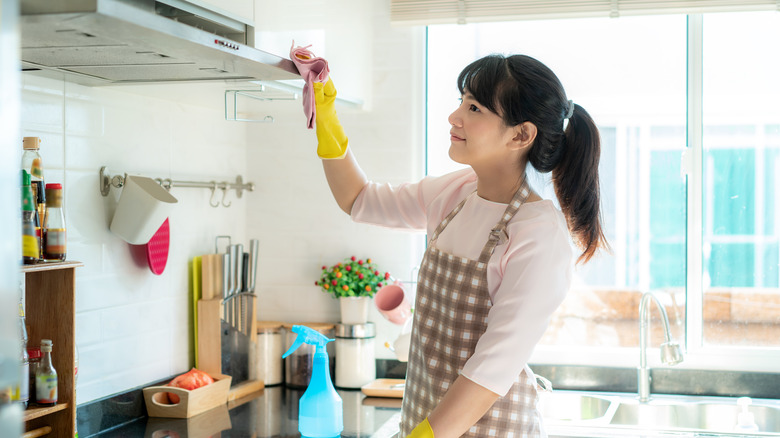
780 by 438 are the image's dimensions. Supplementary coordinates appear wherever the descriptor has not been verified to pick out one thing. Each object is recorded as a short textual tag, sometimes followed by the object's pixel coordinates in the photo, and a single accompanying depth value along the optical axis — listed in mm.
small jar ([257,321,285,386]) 2439
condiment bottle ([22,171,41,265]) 1258
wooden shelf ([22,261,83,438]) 1577
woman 1290
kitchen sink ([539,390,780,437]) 2219
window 2381
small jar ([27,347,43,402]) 1540
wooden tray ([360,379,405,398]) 2320
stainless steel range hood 1069
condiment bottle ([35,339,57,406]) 1554
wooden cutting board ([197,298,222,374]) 2250
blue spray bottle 1923
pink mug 2318
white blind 2246
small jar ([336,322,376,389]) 2426
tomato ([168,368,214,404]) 2121
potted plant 2432
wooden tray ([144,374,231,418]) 2055
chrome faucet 2270
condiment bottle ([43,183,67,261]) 1527
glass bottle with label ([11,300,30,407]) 1452
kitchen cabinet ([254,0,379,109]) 1721
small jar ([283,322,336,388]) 2438
